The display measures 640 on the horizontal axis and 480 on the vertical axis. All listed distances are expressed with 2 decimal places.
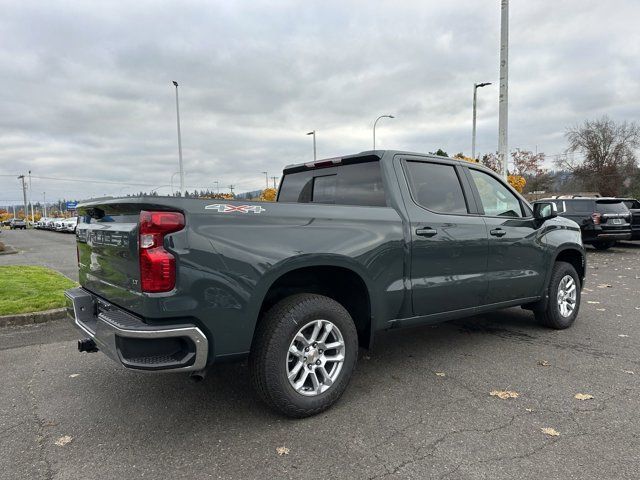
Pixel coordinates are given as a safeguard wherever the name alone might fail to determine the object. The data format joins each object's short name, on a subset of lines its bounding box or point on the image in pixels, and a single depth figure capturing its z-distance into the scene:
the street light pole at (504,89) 13.76
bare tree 48.53
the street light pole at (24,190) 89.56
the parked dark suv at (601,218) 13.76
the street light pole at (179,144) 31.86
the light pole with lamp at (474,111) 23.42
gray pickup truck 2.72
